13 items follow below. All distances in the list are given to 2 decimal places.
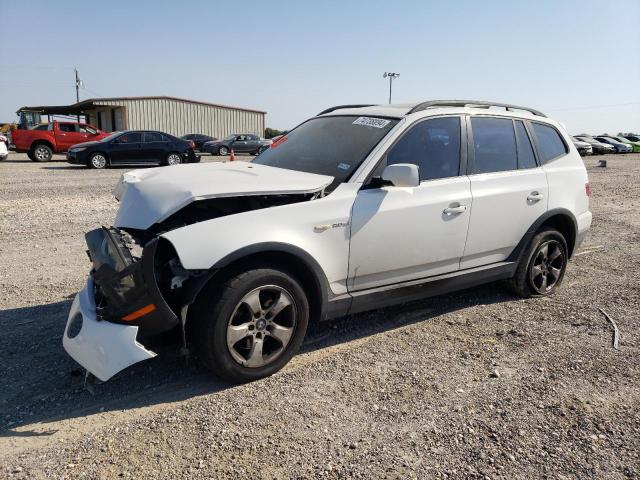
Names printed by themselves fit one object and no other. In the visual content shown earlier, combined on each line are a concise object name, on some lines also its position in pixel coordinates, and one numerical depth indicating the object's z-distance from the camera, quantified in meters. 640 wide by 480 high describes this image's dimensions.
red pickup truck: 21.06
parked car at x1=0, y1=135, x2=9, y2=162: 19.55
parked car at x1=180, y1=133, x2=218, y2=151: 33.88
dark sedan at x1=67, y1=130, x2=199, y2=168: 18.00
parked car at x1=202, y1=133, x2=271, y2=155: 31.33
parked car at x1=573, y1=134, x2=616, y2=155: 40.44
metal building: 40.59
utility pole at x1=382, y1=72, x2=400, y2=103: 59.66
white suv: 3.07
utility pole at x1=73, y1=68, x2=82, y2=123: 65.76
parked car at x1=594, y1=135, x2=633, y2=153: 42.06
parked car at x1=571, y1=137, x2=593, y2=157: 34.72
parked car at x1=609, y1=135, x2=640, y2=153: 43.29
